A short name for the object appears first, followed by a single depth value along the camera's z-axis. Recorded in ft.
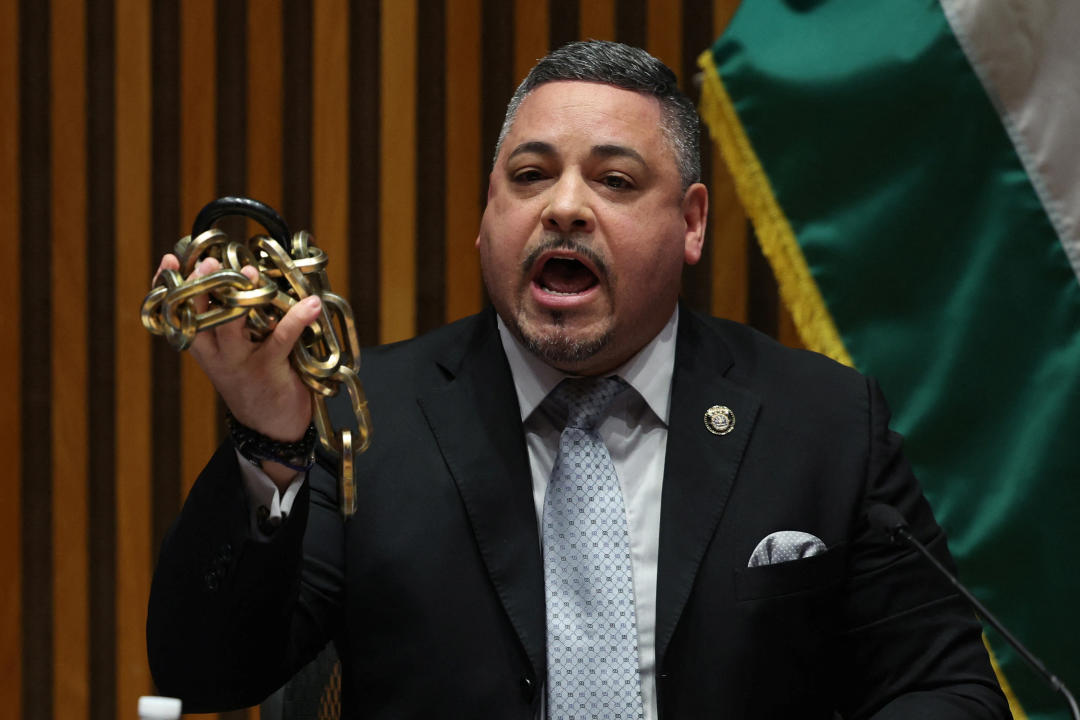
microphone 12.65
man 13.32
